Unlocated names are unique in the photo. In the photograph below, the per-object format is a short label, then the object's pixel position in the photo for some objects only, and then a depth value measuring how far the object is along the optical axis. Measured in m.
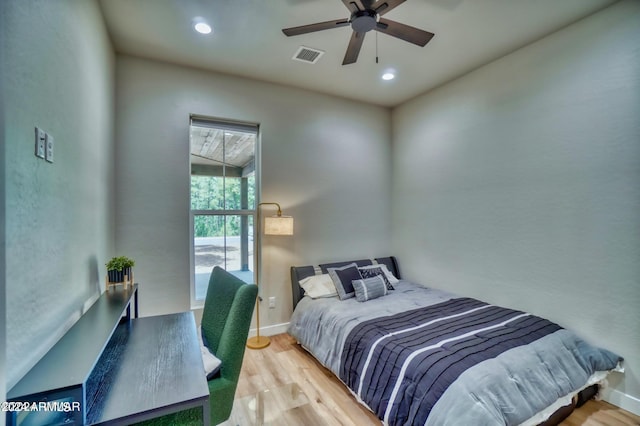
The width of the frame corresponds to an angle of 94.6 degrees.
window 3.22
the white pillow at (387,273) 3.65
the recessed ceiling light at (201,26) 2.33
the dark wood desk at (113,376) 0.94
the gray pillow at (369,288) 3.10
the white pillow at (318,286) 3.23
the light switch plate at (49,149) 1.25
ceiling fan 1.82
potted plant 2.11
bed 1.67
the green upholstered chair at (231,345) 1.47
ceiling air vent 2.77
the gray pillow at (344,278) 3.20
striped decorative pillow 3.41
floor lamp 3.16
